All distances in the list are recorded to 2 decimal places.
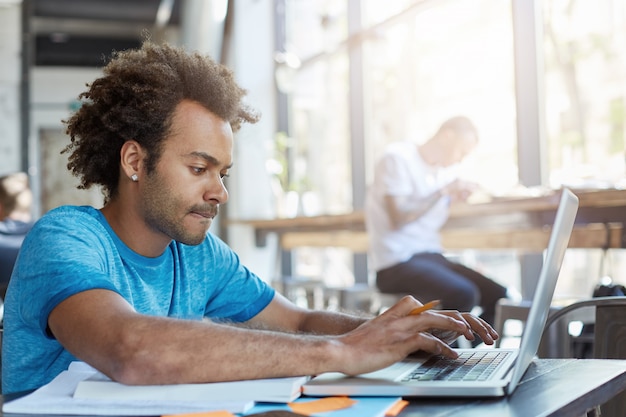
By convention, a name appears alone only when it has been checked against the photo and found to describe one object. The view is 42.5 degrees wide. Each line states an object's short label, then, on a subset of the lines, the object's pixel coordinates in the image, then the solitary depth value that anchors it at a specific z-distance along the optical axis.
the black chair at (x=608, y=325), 1.84
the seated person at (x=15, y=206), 4.38
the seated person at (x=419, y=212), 3.96
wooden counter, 3.38
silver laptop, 0.96
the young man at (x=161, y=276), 1.03
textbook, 0.95
